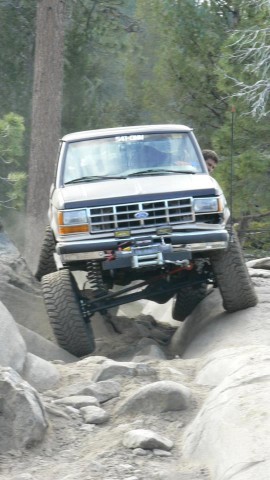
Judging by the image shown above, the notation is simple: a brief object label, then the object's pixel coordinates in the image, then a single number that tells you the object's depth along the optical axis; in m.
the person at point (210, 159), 13.49
